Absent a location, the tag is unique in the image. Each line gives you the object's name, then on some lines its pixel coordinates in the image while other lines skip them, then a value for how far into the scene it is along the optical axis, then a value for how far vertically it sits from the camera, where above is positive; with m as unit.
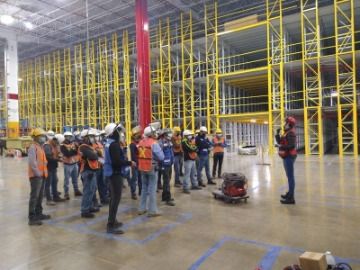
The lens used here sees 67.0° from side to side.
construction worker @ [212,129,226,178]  9.14 -0.34
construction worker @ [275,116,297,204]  5.93 -0.37
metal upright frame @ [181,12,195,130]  20.25 +4.95
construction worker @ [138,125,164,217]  5.33 -0.51
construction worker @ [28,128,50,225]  5.06 -0.57
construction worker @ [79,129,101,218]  5.41 -0.66
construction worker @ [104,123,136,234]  4.39 -0.47
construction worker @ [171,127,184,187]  8.18 -0.48
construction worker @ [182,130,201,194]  7.30 -0.57
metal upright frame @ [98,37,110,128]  24.82 +5.11
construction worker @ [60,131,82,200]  7.08 -0.66
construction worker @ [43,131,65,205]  6.74 -0.67
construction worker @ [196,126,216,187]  8.34 -0.48
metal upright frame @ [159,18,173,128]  21.39 +5.03
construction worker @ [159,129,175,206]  6.36 -0.73
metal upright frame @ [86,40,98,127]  25.26 +4.76
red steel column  13.33 +3.60
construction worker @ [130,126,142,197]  6.71 -0.29
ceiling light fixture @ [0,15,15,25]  15.27 +6.87
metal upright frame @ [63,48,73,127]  27.01 +4.97
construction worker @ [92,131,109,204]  6.55 -1.18
